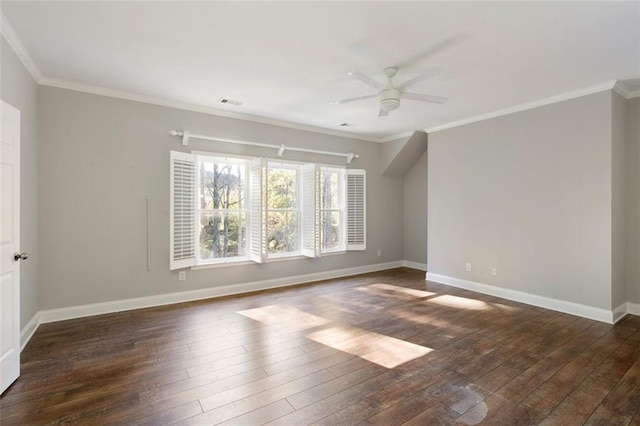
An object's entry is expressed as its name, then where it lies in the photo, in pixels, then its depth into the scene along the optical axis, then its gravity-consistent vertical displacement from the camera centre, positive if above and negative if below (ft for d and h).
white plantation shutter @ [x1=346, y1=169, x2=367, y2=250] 20.16 +0.26
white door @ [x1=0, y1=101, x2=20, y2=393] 7.28 -0.72
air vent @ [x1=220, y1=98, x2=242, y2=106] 13.81 +4.98
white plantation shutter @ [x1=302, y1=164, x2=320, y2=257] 18.06 +0.18
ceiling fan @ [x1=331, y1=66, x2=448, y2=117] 10.35 +3.94
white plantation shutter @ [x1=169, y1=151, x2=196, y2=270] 13.76 +0.17
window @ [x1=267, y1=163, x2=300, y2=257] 17.51 +0.23
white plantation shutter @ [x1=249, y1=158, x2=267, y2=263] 16.06 +0.21
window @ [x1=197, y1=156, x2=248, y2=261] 15.48 +0.31
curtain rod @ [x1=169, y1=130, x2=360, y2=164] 14.16 +3.62
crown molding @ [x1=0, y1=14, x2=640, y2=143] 9.13 +4.83
